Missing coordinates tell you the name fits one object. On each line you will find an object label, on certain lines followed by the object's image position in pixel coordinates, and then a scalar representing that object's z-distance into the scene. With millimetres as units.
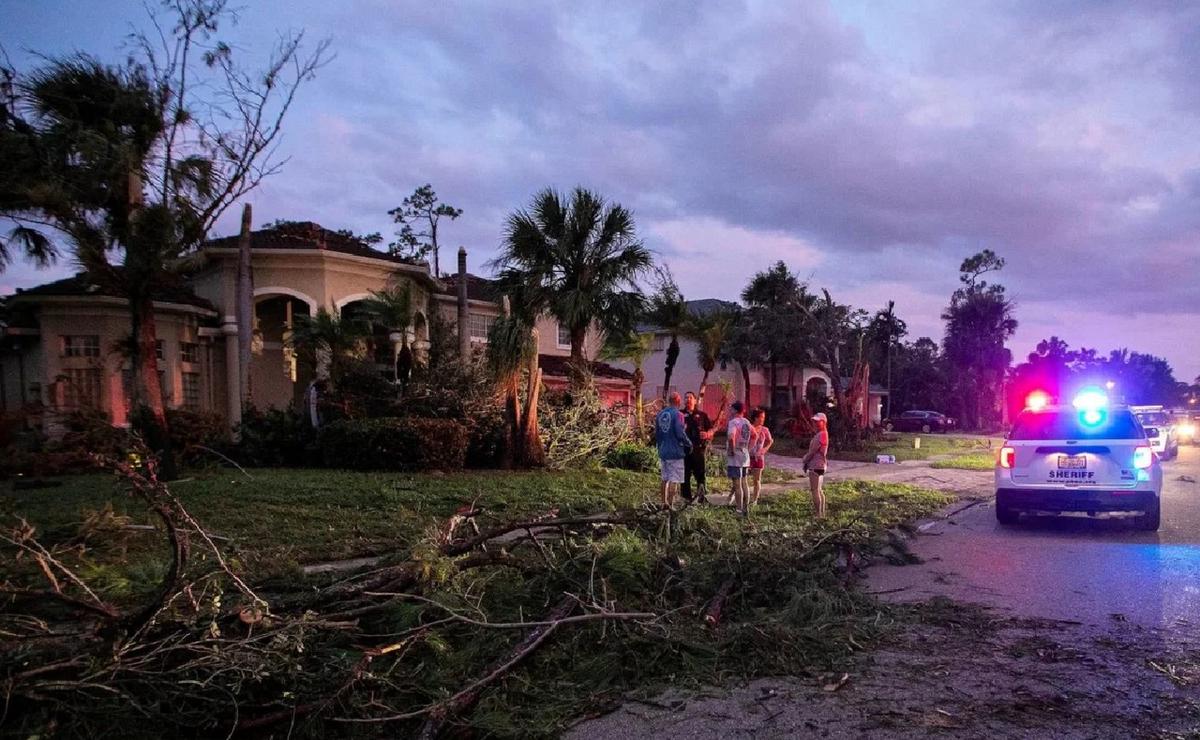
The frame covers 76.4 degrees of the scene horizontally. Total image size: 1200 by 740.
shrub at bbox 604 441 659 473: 16656
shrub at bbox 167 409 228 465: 14127
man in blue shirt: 10094
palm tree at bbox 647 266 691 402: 23094
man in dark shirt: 11357
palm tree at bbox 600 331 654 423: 17203
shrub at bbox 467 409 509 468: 15562
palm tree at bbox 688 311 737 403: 22641
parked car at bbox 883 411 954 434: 48719
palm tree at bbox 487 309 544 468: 14617
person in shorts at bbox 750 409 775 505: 11109
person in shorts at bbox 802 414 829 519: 10453
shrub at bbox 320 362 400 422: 15625
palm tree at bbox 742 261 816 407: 33062
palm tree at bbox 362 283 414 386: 16938
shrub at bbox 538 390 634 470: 15992
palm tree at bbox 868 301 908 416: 48962
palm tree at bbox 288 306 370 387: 16516
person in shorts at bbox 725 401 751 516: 10336
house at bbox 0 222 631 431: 17594
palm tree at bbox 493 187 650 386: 16109
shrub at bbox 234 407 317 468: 14930
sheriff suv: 9438
